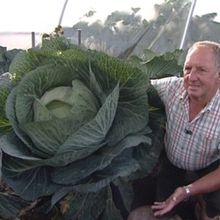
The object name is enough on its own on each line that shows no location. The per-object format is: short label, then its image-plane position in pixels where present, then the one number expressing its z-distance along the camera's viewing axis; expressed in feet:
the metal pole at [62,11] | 19.51
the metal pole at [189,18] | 17.29
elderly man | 4.68
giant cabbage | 4.09
